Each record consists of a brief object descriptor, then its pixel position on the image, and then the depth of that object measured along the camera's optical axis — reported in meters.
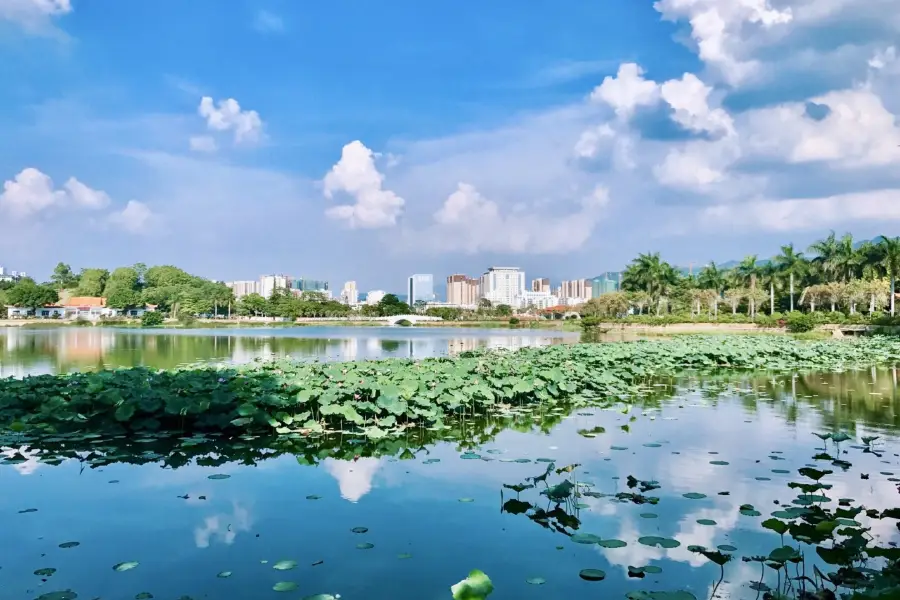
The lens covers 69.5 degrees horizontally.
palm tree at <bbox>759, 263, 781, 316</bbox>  52.48
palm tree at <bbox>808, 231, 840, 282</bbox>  49.91
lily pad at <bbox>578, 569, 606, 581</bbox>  3.79
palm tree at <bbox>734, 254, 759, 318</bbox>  55.44
